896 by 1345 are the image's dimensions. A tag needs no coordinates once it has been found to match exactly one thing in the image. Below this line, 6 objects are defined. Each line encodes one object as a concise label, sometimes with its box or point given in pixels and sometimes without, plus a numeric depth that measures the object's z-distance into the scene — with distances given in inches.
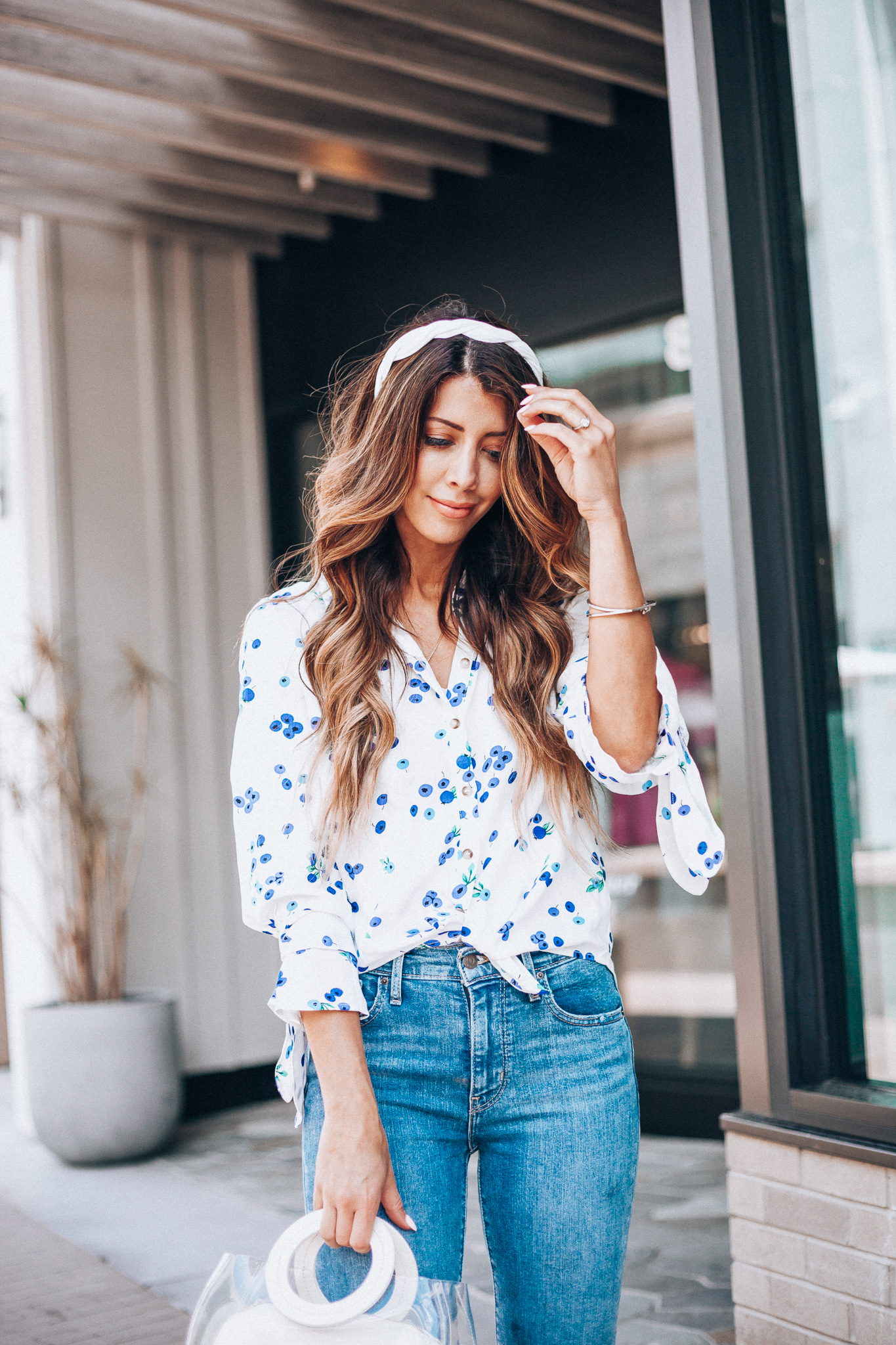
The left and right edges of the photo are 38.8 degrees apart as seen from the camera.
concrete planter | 161.3
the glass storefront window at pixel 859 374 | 91.8
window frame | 86.8
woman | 48.4
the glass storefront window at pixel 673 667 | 174.9
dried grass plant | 172.1
